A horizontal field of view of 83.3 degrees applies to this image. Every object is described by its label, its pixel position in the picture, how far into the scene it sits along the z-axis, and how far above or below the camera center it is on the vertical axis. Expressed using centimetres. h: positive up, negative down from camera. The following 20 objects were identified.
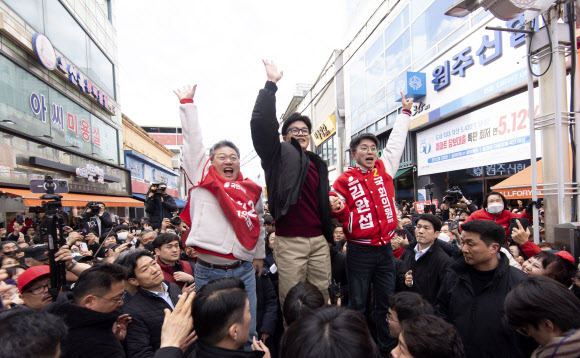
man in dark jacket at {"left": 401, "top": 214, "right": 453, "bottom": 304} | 307 -88
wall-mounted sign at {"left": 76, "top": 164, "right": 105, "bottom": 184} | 1319 +48
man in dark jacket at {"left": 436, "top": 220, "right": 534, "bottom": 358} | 205 -86
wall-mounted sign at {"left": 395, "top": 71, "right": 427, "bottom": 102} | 1323 +358
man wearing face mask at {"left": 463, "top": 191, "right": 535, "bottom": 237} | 407 -55
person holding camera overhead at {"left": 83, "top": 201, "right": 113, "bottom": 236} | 774 -93
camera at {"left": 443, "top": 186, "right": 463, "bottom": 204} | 464 -39
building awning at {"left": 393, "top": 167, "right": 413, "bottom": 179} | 1527 +3
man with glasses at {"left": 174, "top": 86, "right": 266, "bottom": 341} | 236 -25
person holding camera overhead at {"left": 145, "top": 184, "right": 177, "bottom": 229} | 550 -41
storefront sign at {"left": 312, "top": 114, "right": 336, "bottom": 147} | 2405 +356
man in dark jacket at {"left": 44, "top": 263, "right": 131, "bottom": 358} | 170 -73
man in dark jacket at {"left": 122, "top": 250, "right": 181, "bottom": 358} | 212 -89
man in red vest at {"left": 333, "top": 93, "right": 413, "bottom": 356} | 280 -50
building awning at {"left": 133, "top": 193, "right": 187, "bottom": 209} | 2113 -92
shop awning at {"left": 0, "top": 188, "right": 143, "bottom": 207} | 813 -51
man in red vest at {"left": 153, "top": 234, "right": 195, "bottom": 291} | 324 -79
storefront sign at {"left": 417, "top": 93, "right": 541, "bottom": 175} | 881 +97
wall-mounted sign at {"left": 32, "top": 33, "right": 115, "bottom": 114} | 1055 +440
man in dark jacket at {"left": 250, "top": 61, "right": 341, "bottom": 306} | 246 -19
